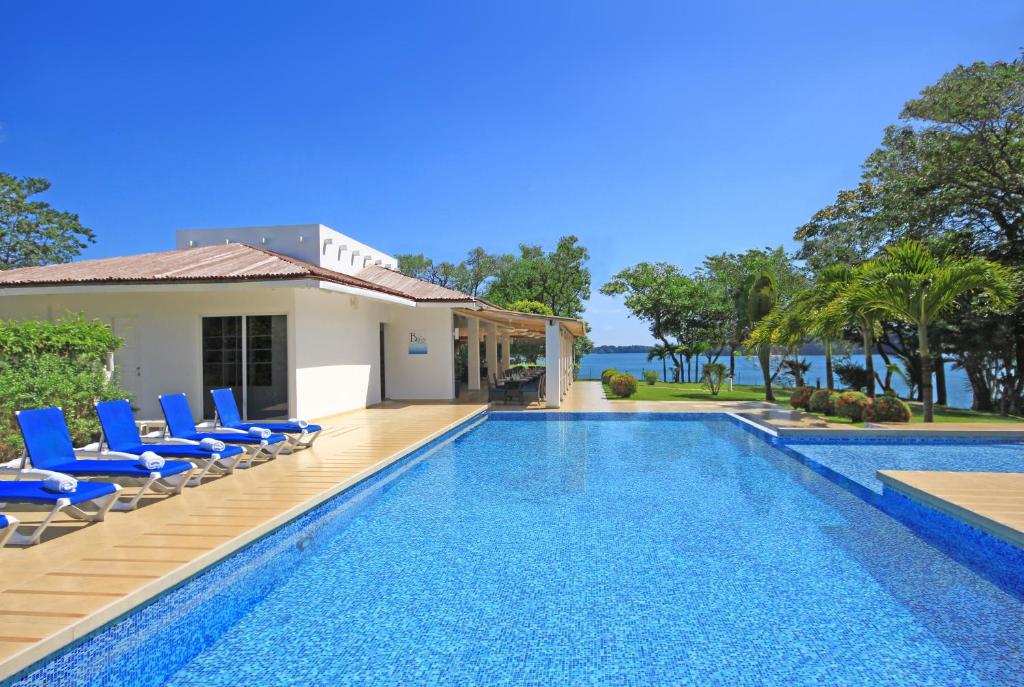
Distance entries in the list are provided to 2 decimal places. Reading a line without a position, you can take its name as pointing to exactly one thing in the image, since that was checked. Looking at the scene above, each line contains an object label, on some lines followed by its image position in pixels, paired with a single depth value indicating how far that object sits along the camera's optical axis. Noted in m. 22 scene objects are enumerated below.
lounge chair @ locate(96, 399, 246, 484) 6.81
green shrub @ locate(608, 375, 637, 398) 20.06
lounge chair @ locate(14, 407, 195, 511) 5.75
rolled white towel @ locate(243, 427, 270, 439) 8.12
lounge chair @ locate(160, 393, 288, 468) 7.84
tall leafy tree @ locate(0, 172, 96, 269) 35.31
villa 11.39
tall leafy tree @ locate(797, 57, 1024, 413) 17.17
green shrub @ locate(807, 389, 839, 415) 14.01
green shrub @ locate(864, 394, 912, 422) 12.48
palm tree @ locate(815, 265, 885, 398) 13.35
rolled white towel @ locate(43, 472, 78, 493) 4.85
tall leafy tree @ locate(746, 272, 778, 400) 19.81
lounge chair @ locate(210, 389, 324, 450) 8.80
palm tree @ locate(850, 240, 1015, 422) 11.92
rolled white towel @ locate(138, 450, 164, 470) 5.83
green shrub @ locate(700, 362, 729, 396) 21.50
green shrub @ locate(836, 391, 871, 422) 12.88
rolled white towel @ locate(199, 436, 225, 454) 6.98
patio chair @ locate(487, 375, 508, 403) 16.77
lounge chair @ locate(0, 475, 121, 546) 4.73
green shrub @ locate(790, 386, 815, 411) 15.70
